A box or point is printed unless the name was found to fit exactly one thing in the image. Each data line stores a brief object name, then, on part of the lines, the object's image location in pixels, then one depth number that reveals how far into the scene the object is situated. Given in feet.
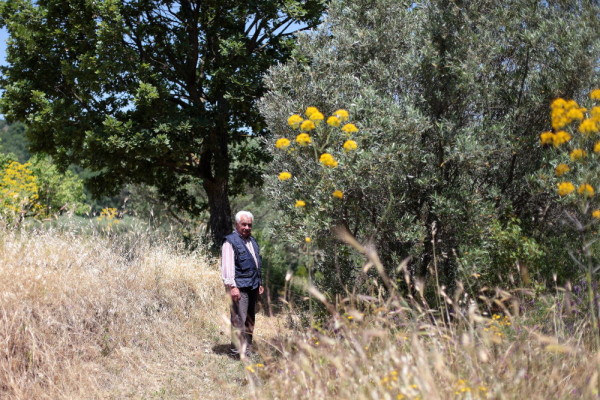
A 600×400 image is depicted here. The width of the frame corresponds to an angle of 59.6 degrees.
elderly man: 21.56
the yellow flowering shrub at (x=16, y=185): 44.37
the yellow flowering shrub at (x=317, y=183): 21.20
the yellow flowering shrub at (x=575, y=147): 11.31
